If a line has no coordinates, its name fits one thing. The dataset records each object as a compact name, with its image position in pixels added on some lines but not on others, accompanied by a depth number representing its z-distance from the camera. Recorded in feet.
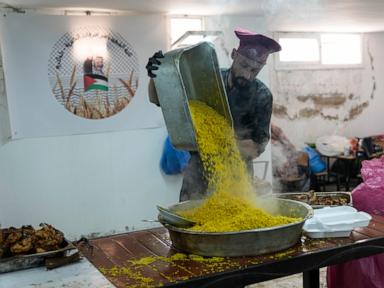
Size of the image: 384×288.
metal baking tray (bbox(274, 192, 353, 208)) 8.26
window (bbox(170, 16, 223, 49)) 13.25
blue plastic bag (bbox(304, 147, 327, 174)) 18.71
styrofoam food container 5.95
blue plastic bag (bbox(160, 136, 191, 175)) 13.73
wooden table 4.94
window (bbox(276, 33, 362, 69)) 19.11
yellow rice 5.66
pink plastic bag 7.57
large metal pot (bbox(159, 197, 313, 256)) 5.26
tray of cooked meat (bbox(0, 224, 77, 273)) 5.49
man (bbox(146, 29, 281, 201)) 7.62
